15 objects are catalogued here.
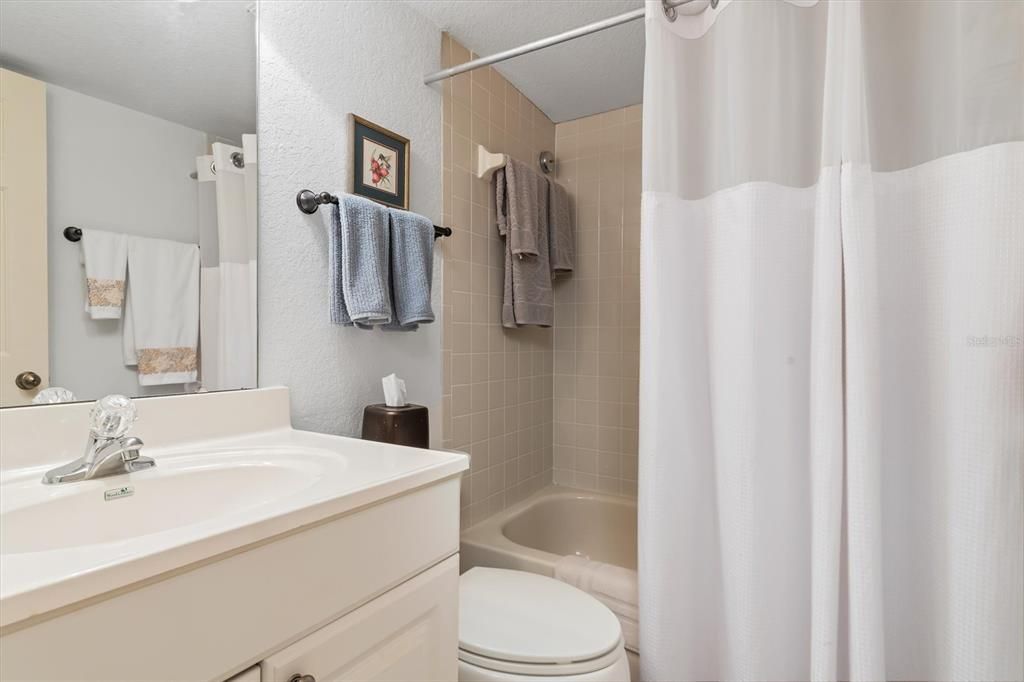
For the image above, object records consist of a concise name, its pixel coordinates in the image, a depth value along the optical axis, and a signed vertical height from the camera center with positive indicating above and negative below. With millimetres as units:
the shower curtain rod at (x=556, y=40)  1141 +756
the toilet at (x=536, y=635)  961 -599
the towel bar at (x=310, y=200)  1167 +323
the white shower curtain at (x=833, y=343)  847 -9
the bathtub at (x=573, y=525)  1924 -746
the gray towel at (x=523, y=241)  1802 +356
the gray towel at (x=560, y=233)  2020 +436
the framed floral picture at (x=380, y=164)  1316 +475
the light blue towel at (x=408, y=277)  1287 +162
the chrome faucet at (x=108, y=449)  703 -152
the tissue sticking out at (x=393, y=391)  1284 -129
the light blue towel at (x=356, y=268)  1162 +169
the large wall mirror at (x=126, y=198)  781 +250
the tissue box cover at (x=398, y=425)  1212 -204
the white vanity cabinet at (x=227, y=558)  430 -234
